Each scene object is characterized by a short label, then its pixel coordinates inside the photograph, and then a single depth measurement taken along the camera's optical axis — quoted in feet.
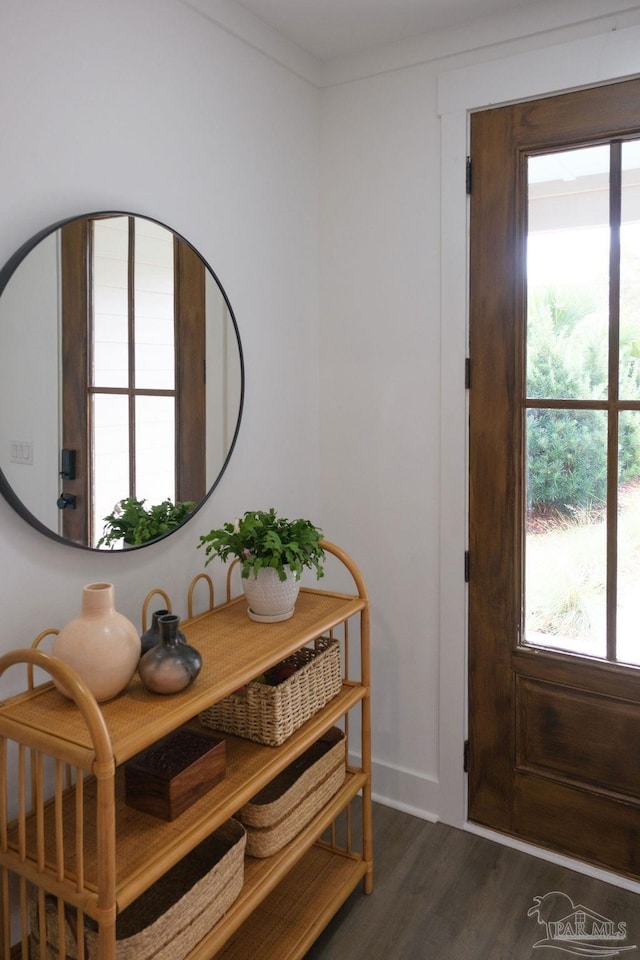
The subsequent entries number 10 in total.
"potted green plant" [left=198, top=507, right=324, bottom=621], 5.70
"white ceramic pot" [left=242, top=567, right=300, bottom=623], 5.82
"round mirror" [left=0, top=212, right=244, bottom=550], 4.84
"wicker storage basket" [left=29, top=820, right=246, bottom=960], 4.28
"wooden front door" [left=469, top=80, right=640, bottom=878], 6.53
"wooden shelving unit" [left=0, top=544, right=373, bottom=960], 3.95
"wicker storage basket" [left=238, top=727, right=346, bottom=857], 5.43
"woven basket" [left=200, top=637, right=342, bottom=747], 5.51
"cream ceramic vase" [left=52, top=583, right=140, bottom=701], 4.37
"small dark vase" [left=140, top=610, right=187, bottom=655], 4.80
